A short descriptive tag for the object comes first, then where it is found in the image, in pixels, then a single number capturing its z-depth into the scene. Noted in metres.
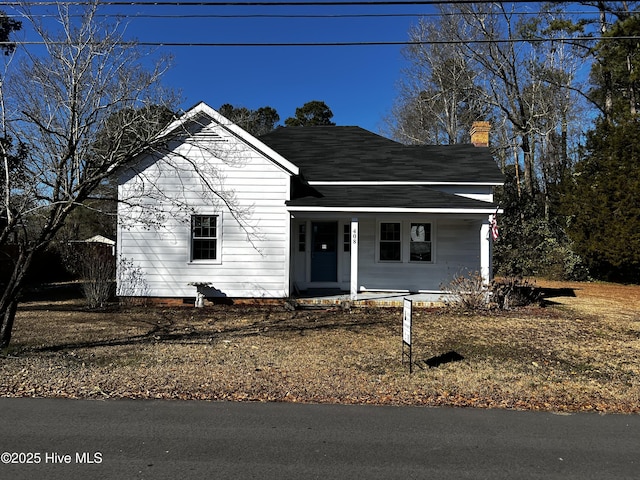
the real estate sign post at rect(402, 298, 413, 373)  6.34
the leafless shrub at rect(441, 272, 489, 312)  11.79
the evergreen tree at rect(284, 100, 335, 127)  45.84
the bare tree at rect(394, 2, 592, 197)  27.89
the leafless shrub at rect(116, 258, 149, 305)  12.57
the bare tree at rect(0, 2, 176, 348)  7.24
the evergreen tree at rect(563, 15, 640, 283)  18.55
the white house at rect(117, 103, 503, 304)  12.43
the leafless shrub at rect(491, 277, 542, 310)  12.09
